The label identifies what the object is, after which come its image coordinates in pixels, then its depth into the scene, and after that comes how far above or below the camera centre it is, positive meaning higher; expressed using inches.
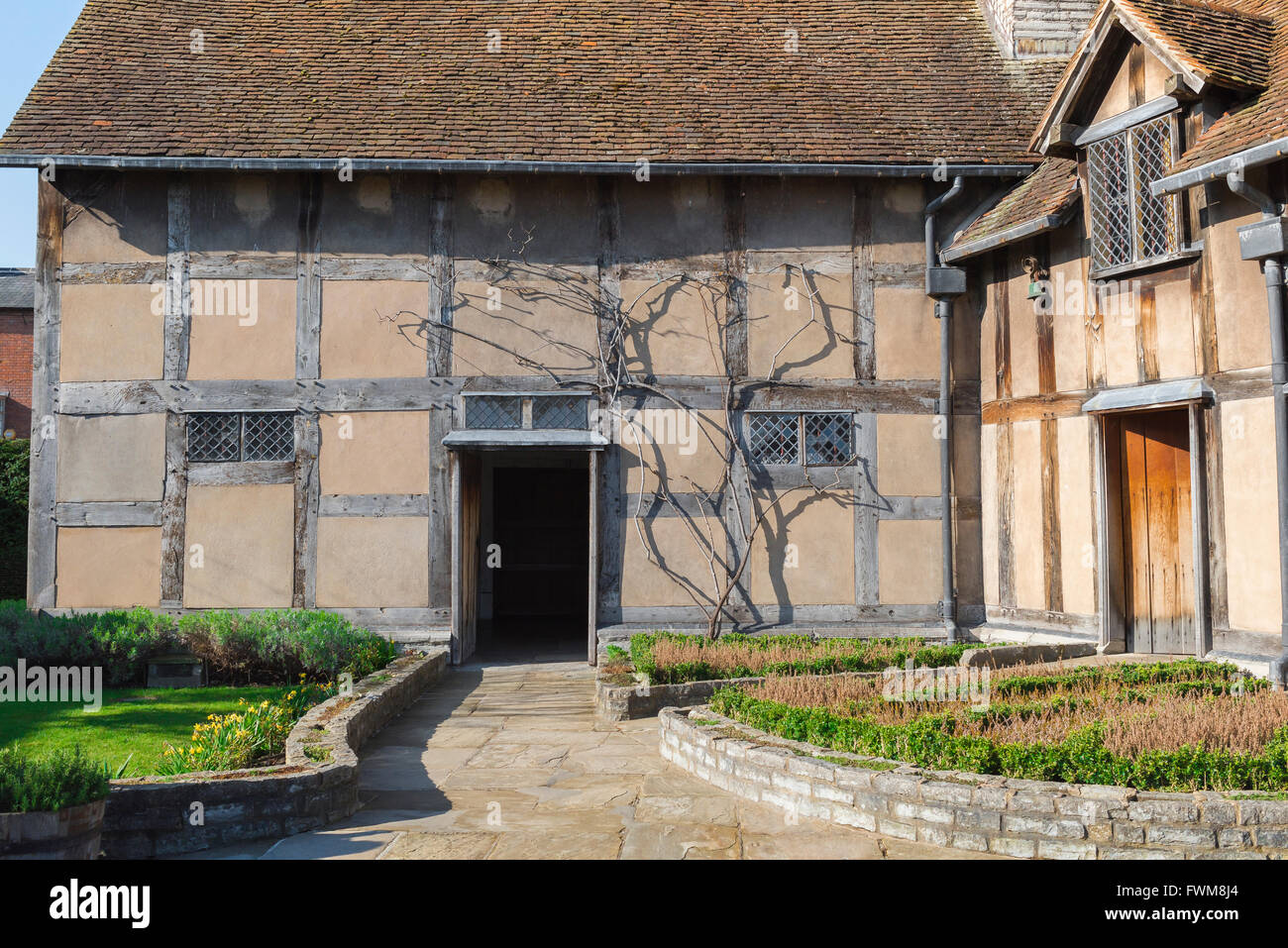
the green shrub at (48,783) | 172.4 -44.4
